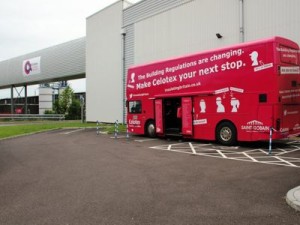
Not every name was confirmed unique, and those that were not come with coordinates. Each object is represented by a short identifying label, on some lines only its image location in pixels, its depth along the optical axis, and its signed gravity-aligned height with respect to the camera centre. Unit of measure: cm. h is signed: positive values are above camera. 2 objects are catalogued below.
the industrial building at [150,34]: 1770 +504
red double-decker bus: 1171 +70
